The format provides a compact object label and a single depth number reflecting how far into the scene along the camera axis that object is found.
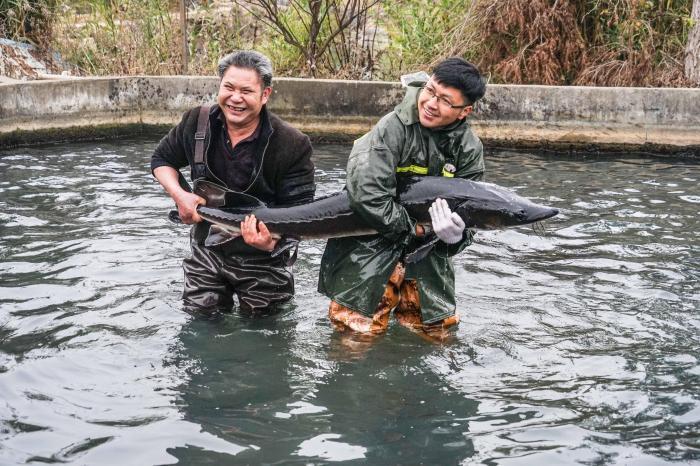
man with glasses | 5.15
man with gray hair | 5.53
